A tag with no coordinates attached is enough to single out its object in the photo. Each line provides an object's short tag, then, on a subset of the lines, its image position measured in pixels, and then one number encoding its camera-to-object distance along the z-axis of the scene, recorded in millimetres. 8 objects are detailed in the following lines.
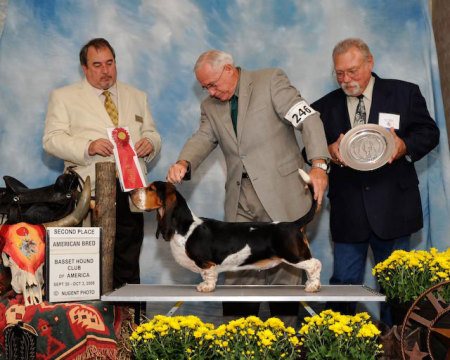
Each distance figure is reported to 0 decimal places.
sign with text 2879
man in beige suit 3656
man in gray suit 3221
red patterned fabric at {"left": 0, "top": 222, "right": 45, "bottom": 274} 2889
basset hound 2824
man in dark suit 3416
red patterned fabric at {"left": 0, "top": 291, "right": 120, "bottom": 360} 2682
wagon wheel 2406
